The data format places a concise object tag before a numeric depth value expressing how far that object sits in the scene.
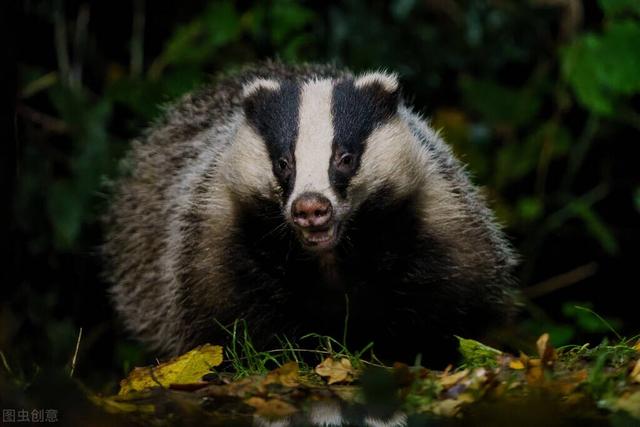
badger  7.78
